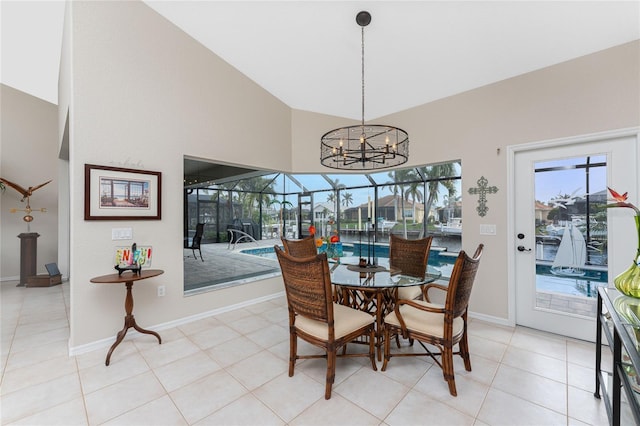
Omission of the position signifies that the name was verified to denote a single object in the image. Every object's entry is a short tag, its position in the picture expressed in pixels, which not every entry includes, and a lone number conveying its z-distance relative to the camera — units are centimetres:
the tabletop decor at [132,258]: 255
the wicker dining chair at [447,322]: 191
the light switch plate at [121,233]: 274
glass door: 268
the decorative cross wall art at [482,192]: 332
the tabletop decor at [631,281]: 156
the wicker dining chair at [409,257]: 286
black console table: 109
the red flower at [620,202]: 175
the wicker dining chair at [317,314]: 188
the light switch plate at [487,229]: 327
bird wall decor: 485
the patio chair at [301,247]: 323
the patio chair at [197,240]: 357
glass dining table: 226
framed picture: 261
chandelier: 240
